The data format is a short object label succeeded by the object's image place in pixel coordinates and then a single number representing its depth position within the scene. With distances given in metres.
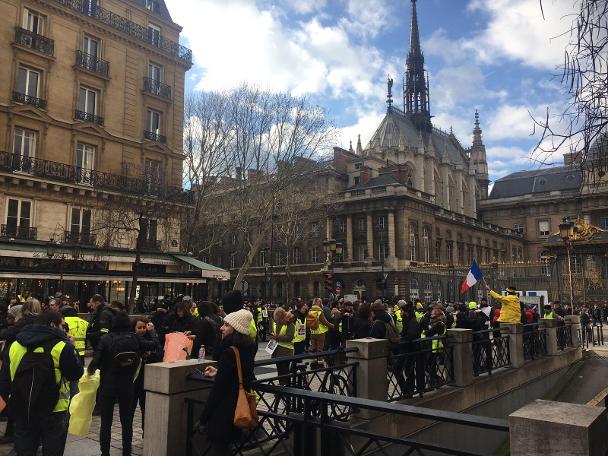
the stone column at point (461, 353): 10.70
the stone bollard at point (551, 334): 15.63
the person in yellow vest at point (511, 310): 13.74
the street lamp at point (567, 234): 21.95
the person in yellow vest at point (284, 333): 10.33
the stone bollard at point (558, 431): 3.15
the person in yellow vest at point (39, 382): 5.06
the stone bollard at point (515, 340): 13.14
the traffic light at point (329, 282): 21.78
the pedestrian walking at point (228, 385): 4.29
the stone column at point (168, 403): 5.34
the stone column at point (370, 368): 8.03
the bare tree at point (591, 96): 5.01
